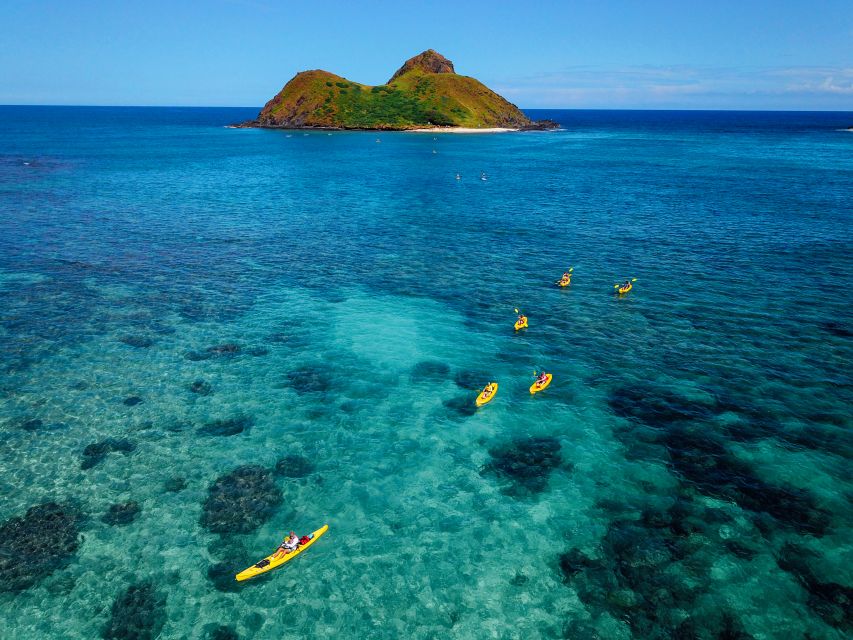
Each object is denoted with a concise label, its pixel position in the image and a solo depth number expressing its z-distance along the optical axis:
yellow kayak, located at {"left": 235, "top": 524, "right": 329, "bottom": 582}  25.03
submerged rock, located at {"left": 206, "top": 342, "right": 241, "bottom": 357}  45.78
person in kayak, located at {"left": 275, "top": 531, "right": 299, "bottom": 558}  25.70
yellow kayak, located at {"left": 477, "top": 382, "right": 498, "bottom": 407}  38.84
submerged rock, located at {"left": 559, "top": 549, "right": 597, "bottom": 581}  25.55
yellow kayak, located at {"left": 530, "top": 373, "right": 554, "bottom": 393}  40.19
